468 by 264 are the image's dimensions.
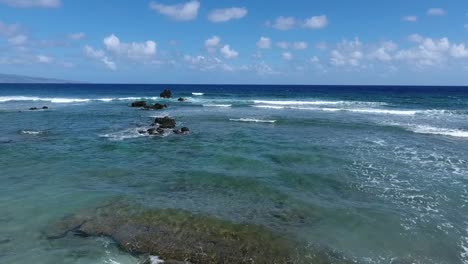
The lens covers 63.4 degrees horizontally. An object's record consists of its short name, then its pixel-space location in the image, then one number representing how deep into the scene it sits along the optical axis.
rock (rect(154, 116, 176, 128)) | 32.56
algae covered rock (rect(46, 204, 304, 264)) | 10.40
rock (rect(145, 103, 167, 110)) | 52.67
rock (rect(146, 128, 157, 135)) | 29.52
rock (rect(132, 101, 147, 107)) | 54.71
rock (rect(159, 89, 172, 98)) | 81.54
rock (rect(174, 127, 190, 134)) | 30.39
